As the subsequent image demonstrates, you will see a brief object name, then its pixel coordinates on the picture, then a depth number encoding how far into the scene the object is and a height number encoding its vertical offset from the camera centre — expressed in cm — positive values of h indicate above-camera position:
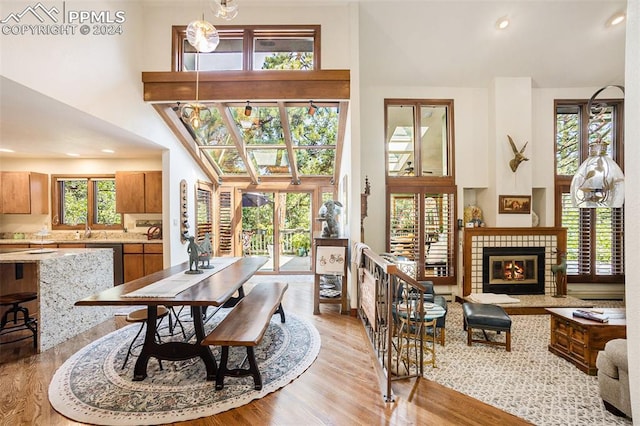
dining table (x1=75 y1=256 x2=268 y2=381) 213 -68
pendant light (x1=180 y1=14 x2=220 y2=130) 241 +150
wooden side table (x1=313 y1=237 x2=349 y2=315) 389 -75
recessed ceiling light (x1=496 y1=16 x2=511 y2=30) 421 +280
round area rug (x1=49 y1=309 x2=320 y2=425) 198 -141
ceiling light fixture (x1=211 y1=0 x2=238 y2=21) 217 +158
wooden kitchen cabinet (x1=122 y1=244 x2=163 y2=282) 490 -84
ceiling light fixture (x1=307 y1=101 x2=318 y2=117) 405 +148
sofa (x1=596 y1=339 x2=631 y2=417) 202 -125
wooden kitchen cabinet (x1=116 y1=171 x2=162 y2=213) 516 +31
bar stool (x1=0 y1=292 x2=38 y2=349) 295 -109
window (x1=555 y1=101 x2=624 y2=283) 529 -22
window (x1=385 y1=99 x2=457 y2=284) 529 +9
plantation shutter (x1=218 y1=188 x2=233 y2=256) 638 -25
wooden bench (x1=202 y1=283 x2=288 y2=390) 209 -95
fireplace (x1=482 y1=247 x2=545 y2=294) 500 -100
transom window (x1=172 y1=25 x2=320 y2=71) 408 +234
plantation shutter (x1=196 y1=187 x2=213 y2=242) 561 -6
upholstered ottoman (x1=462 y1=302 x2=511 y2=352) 309 -122
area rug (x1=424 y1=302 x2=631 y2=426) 211 -152
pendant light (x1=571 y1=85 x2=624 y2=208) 230 +23
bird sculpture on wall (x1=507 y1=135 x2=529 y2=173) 488 +91
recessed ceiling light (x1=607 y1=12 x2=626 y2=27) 427 +290
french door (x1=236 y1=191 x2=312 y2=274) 641 -32
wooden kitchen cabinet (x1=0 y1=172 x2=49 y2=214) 504 +32
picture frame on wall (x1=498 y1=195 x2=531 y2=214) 504 +11
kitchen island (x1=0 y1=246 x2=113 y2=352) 297 -87
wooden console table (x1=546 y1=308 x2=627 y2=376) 267 -124
